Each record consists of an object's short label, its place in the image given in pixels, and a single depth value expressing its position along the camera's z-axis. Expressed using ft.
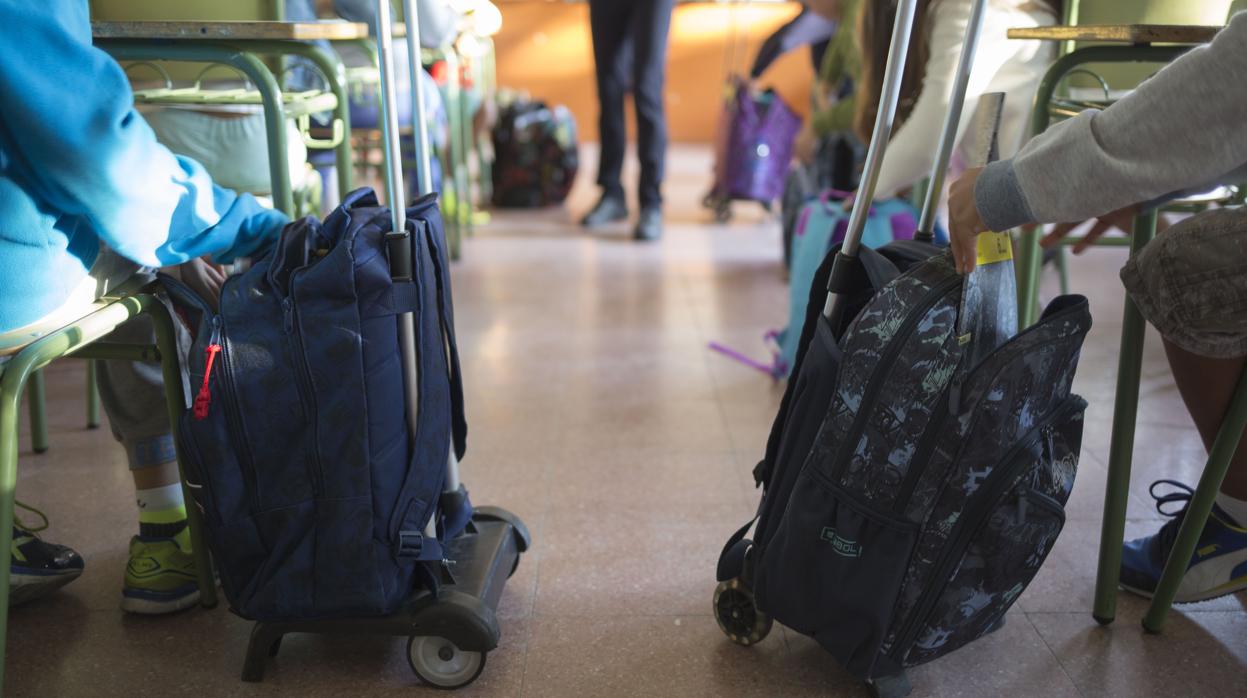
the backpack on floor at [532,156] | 14.38
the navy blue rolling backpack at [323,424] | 3.41
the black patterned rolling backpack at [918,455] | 3.28
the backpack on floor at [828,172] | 9.02
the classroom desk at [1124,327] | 3.94
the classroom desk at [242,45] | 3.93
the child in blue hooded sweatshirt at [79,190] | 3.04
